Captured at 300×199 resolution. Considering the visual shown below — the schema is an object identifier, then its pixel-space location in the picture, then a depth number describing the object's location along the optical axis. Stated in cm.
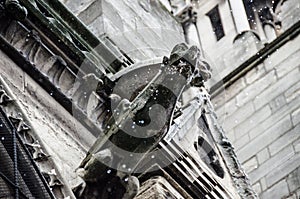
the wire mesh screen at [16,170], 575
